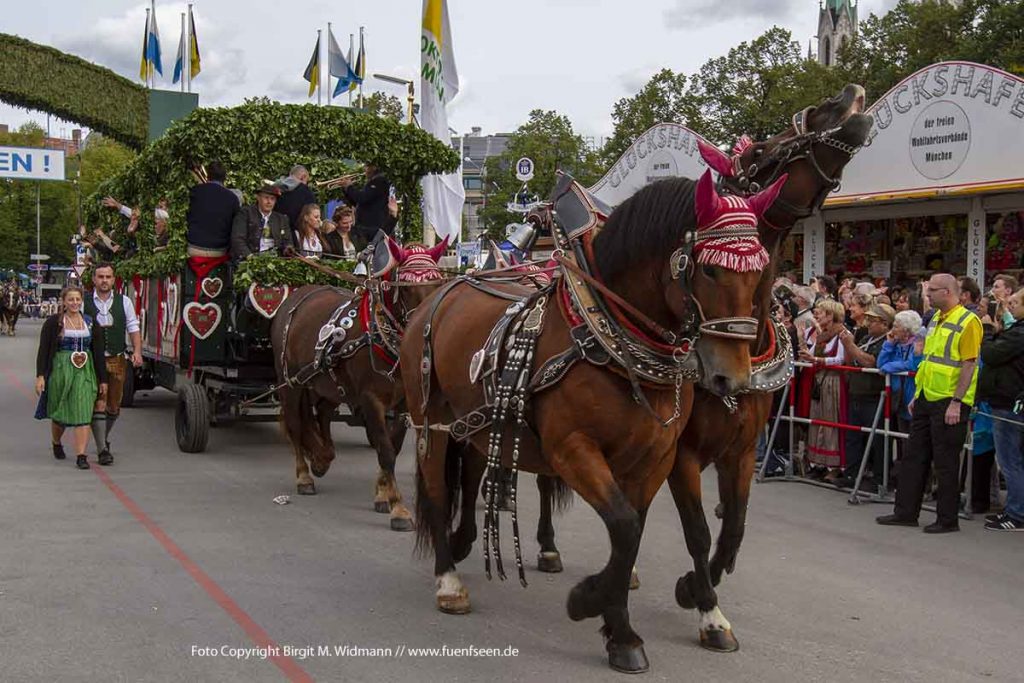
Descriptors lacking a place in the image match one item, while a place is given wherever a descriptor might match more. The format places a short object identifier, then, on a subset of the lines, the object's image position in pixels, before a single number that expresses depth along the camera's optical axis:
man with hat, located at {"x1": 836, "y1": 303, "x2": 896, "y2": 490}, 9.14
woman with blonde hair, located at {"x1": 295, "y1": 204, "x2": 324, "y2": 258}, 10.71
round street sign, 17.00
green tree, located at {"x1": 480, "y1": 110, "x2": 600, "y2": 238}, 37.44
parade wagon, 10.20
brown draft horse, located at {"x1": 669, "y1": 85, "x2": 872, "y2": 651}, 4.96
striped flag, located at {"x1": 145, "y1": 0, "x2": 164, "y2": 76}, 28.66
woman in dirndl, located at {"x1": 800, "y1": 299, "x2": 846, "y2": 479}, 9.52
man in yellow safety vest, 7.60
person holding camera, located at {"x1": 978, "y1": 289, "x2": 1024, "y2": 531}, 7.66
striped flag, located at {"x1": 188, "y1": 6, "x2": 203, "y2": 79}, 29.09
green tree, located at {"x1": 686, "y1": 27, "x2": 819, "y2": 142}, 42.09
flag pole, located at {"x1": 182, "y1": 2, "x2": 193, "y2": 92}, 28.11
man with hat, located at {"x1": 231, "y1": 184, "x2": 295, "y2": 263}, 10.43
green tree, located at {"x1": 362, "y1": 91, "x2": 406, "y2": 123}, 44.22
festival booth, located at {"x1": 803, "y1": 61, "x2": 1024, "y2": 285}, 13.51
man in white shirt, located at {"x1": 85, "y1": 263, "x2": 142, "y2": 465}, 10.44
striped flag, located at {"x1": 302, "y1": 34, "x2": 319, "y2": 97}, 29.38
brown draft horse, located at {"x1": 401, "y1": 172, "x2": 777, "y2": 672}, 3.96
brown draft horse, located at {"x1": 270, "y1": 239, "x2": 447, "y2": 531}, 7.92
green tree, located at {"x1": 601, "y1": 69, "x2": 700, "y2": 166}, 42.53
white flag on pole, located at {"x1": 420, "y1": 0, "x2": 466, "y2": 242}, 16.09
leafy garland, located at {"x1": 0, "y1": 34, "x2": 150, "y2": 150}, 20.91
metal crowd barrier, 8.35
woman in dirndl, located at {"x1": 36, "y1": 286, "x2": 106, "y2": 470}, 9.73
